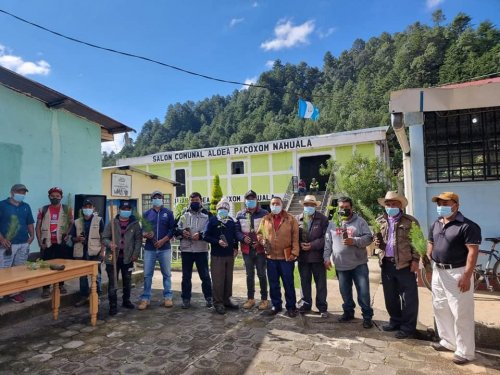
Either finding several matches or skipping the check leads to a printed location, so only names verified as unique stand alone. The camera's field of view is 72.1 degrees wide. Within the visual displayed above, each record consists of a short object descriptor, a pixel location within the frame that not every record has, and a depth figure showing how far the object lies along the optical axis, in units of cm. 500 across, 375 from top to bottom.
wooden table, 365
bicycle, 537
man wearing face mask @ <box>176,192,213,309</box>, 545
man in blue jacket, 546
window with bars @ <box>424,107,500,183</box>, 564
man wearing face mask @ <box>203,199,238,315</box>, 523
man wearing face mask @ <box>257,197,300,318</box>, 493
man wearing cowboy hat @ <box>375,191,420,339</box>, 410
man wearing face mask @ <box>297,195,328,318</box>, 489
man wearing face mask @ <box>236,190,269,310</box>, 525
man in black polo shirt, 341
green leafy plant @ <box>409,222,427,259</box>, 393
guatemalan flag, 1585
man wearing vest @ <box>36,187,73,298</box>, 538
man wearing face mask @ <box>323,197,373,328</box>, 446
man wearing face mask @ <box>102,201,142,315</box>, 525
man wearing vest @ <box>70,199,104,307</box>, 543
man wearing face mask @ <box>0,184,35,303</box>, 491
